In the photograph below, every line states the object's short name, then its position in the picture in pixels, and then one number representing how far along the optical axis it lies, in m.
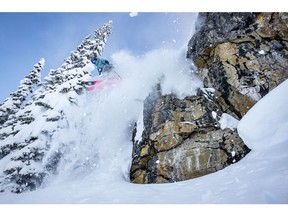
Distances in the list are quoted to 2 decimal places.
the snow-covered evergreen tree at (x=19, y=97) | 10.28
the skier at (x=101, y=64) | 10.52
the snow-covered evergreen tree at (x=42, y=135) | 7.44
